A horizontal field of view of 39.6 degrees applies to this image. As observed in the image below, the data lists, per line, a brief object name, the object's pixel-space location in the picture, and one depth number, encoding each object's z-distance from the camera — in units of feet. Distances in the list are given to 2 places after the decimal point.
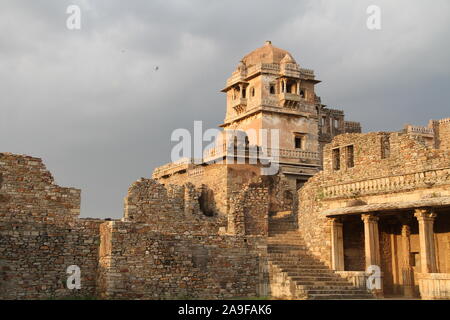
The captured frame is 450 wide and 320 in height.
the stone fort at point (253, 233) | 72.64
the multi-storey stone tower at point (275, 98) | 151.12
